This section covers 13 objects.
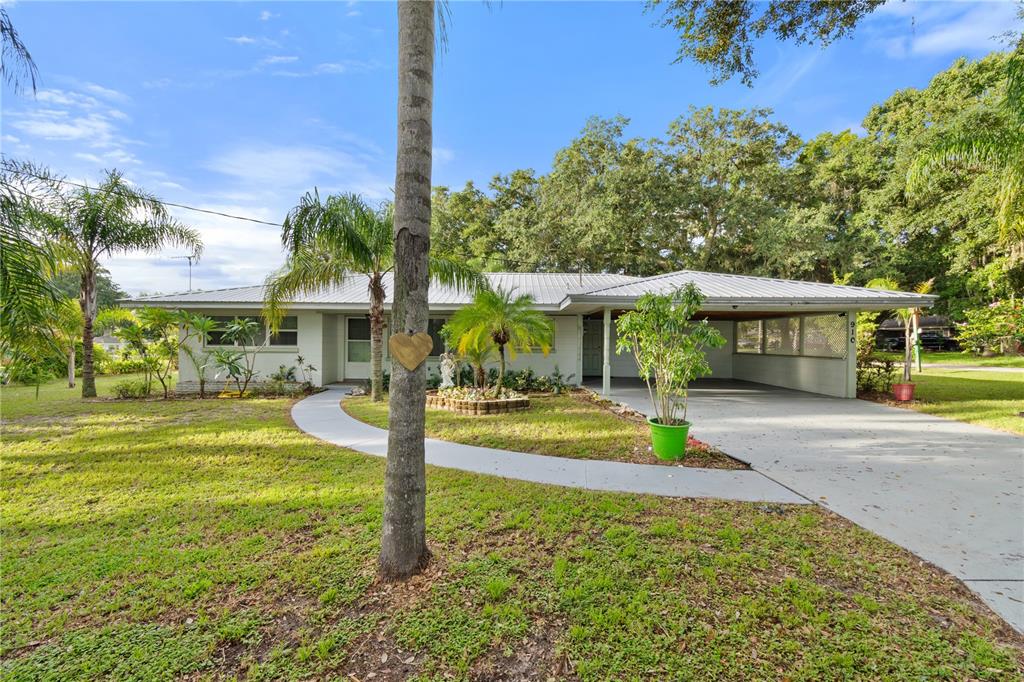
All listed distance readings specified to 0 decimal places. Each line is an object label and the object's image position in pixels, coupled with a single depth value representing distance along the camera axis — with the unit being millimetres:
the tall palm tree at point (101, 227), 10016
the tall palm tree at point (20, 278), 3029
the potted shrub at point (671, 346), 5672
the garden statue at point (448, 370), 10891
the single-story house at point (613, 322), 10125
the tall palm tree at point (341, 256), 9281
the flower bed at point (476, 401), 9234
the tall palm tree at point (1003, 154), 6637
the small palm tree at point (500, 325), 9430
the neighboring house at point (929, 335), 31078
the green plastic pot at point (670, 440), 5664
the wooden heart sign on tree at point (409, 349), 2682
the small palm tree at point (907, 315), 11641
